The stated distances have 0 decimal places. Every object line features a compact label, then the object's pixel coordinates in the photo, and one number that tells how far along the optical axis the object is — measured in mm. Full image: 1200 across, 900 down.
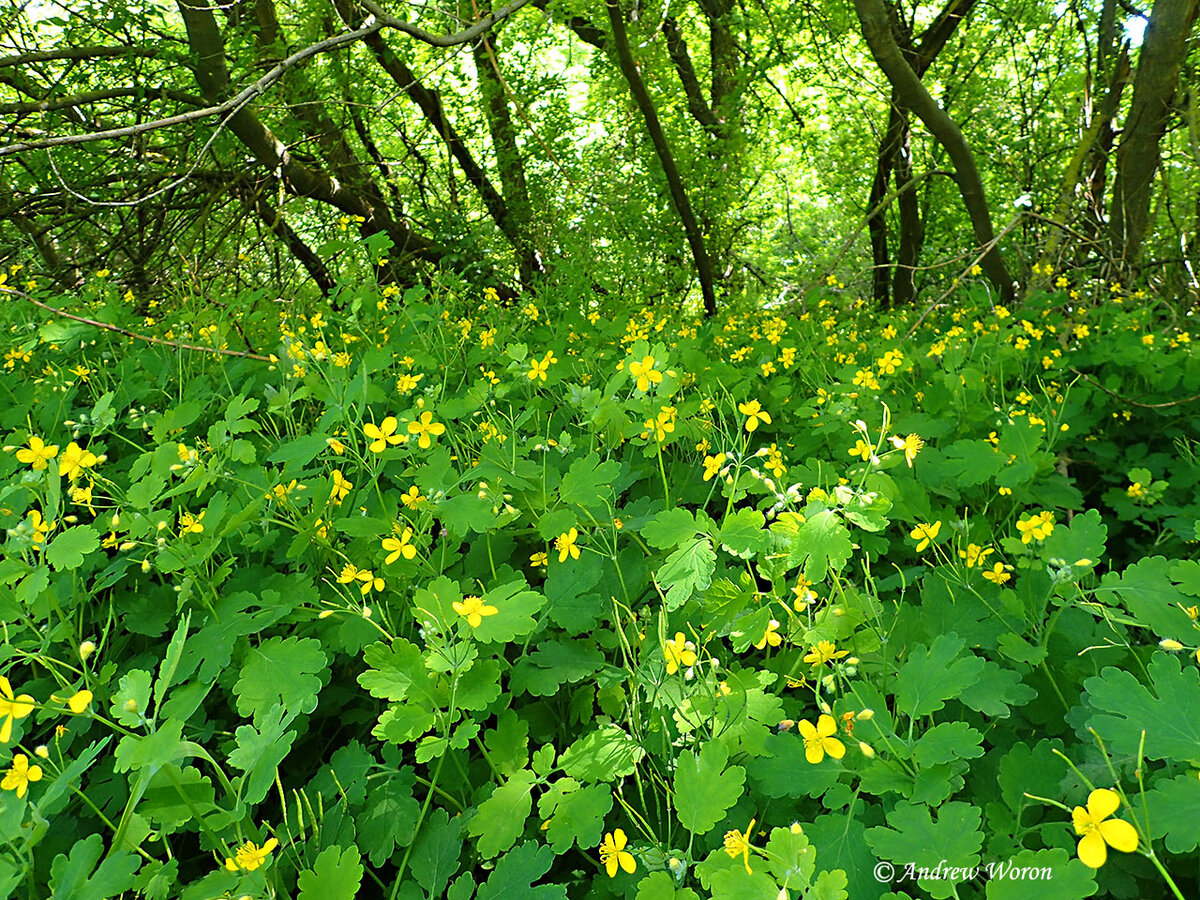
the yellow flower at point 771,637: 536
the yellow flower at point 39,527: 605
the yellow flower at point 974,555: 633
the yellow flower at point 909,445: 549
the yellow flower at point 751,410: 676
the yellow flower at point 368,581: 619
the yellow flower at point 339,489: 732
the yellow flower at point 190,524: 649
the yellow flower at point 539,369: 884
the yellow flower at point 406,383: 916
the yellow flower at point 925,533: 627
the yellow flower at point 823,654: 536
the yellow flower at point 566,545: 652
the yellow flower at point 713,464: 629
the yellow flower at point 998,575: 628
